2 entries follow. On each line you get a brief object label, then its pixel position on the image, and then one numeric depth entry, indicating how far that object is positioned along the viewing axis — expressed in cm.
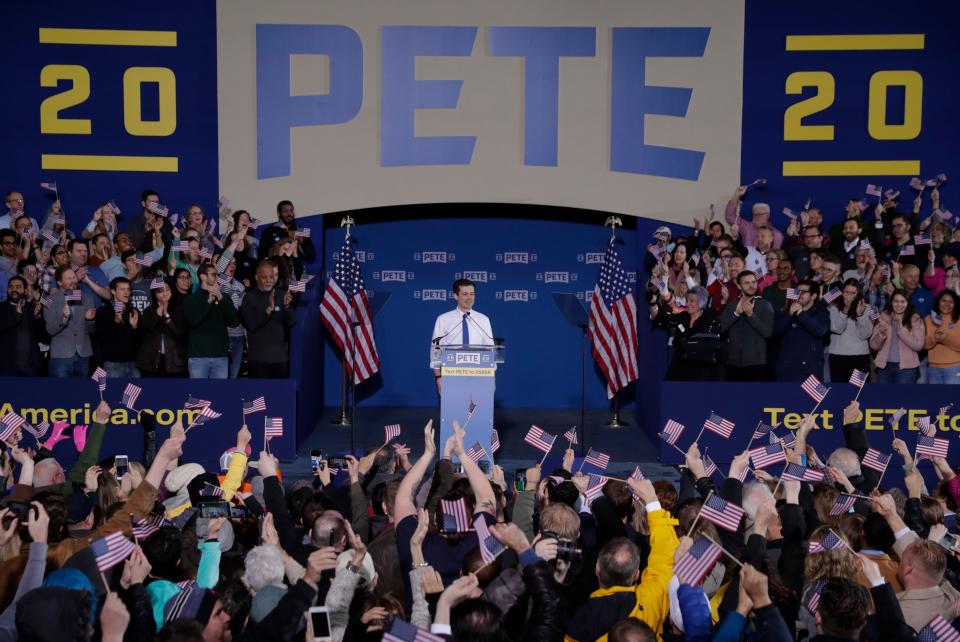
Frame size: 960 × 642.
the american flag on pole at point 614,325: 1417
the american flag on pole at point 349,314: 1427
